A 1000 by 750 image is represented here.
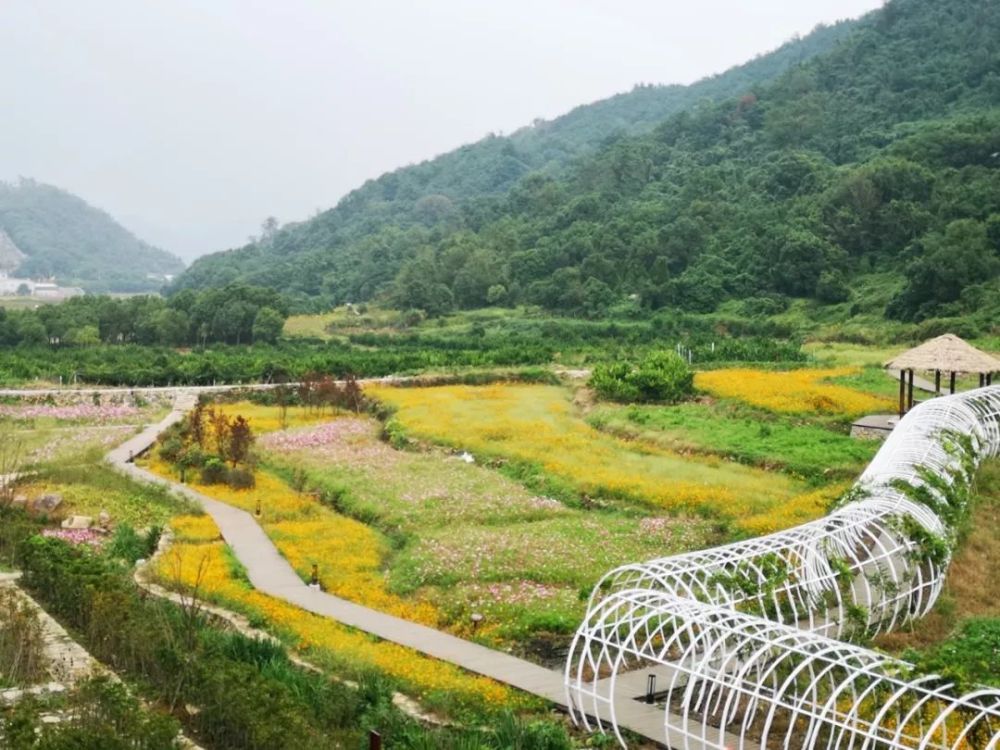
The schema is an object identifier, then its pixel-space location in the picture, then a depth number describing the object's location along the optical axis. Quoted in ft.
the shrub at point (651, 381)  116.67
